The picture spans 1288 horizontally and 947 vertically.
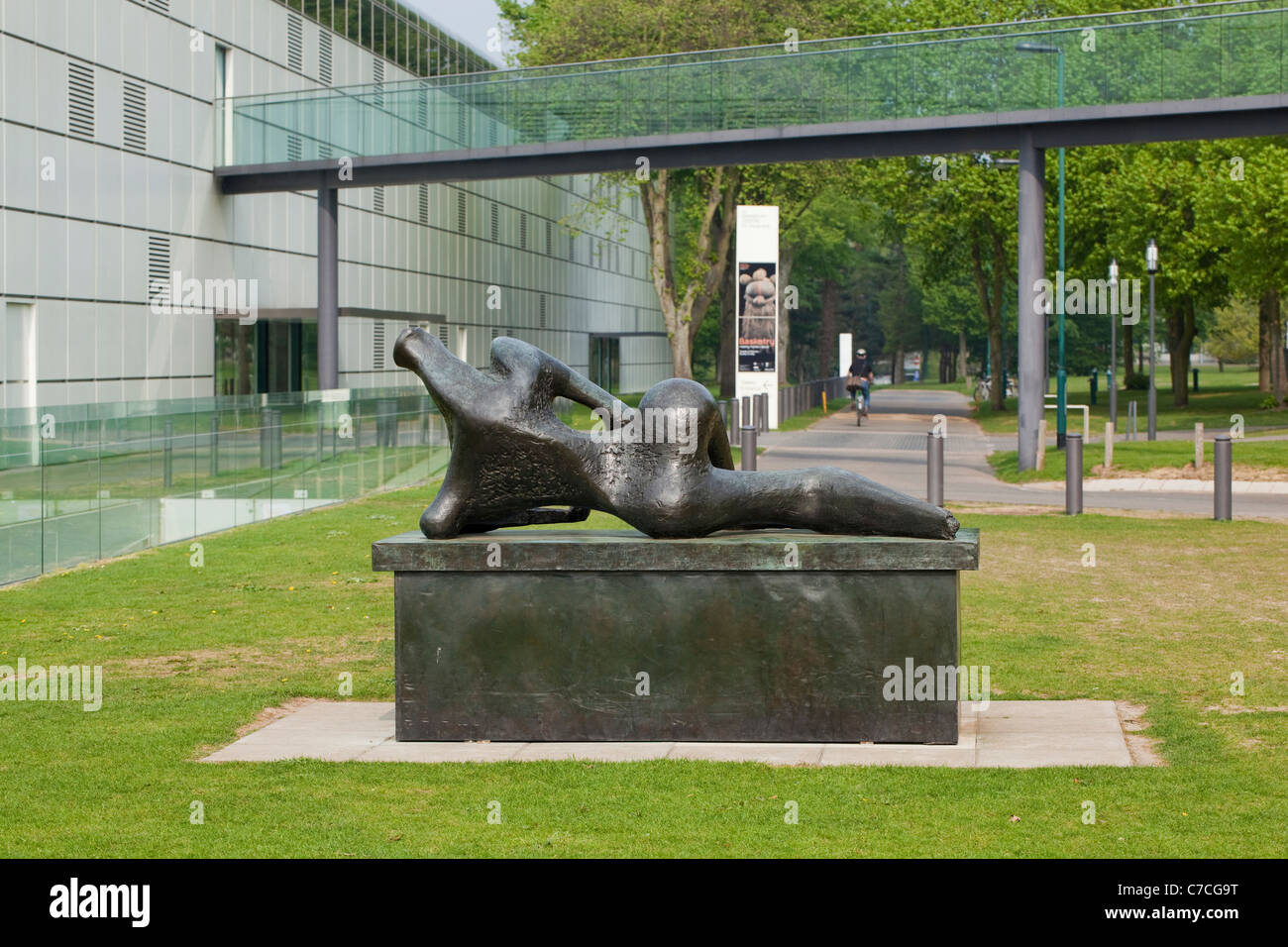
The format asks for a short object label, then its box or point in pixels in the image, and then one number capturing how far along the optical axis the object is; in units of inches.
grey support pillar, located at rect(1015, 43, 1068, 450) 1043.5
